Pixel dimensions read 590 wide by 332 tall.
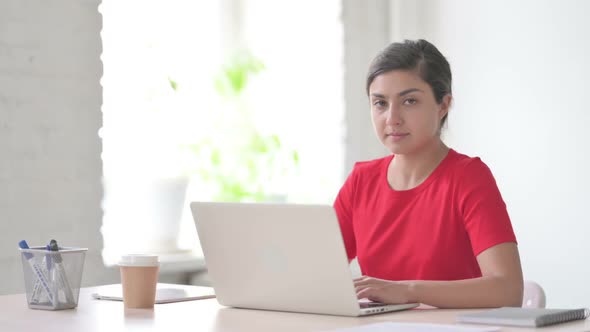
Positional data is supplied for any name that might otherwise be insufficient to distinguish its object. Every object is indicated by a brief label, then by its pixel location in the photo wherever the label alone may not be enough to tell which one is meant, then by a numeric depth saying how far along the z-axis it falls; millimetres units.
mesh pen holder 2181
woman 2383
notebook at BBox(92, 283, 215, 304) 2329
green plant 3851
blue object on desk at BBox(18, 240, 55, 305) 2188
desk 1967
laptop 2018
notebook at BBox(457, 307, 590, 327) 1917
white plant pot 3510
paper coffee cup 2214
